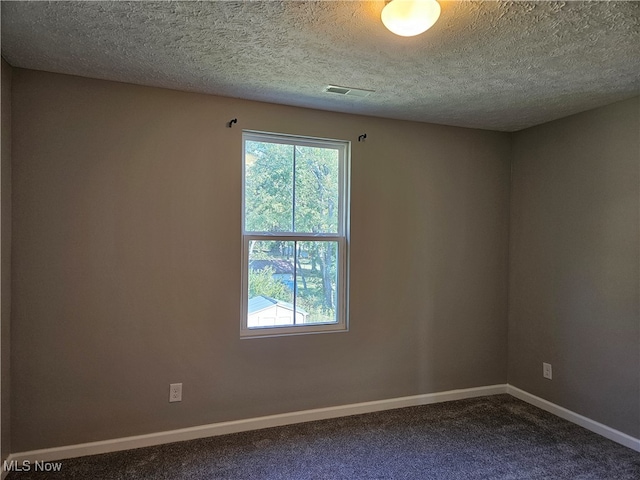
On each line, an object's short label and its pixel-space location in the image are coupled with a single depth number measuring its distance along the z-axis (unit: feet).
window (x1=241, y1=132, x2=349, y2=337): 9.41
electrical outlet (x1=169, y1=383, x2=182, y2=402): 8.63
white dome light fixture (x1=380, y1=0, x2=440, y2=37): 4.83
